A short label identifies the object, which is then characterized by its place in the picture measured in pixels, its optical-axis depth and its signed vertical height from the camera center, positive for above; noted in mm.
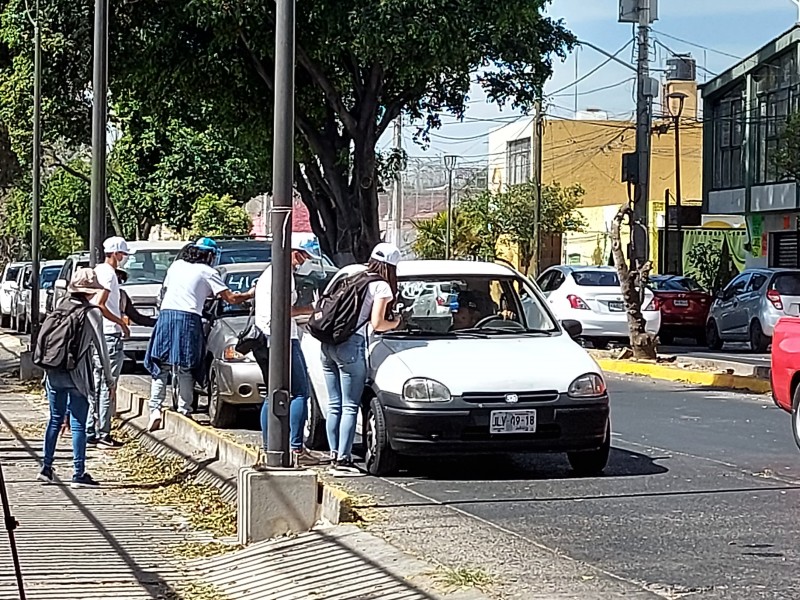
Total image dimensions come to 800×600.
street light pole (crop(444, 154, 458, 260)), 55625 +3780
